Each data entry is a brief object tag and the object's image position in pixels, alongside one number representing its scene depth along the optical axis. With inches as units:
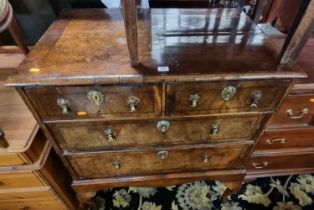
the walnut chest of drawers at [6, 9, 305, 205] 27.3
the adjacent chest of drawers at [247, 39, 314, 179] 38.3
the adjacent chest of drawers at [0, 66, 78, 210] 34.2
